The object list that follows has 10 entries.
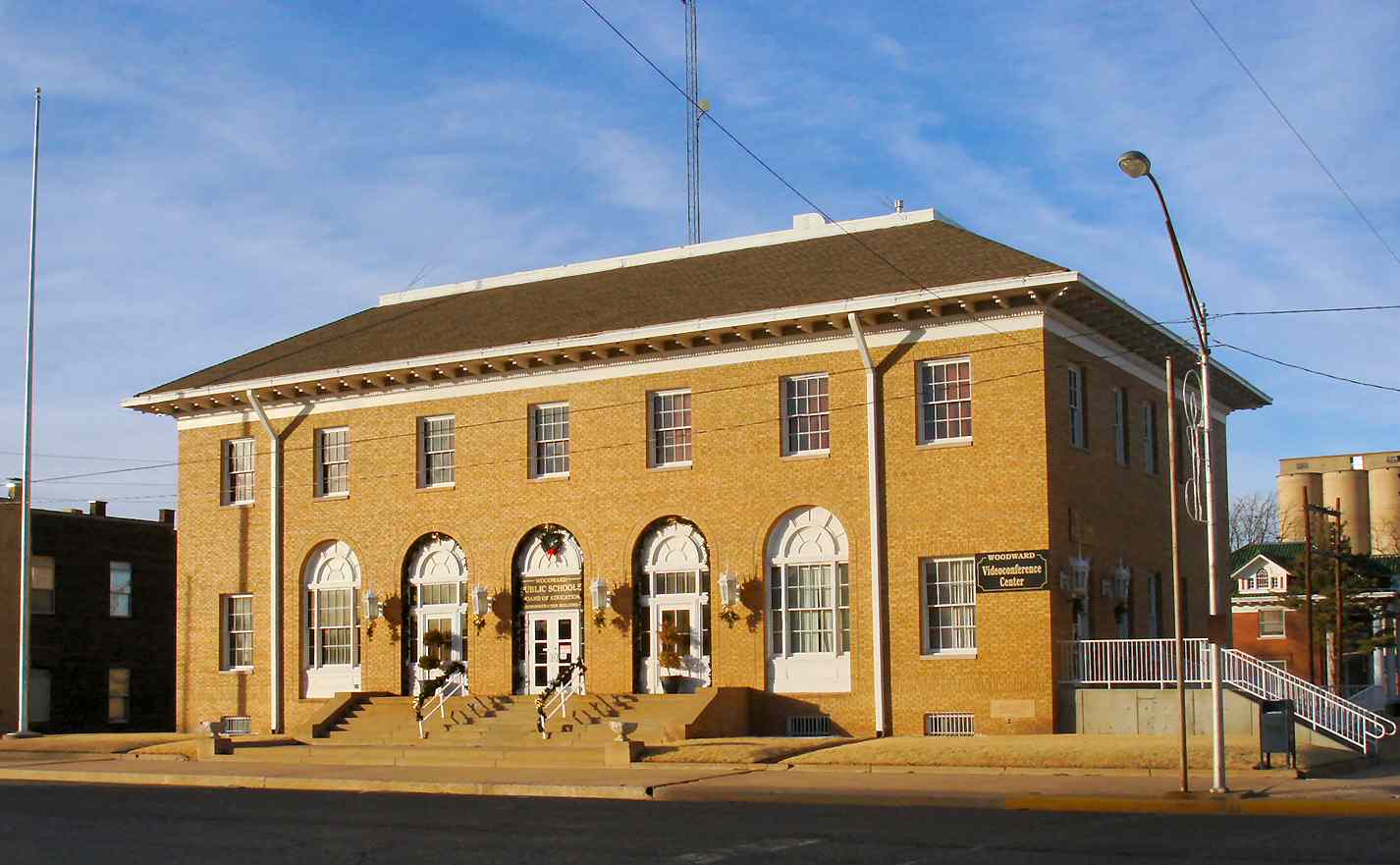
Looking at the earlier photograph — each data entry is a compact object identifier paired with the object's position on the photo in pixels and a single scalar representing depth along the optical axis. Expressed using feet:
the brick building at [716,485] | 103.19
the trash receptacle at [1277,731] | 76.95
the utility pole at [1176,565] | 67.52
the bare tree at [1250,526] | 368.07
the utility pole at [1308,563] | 139.03
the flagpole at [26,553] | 133.59
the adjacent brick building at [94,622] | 164.86
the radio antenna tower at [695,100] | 136.15
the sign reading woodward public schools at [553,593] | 117.60
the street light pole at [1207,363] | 64.69
